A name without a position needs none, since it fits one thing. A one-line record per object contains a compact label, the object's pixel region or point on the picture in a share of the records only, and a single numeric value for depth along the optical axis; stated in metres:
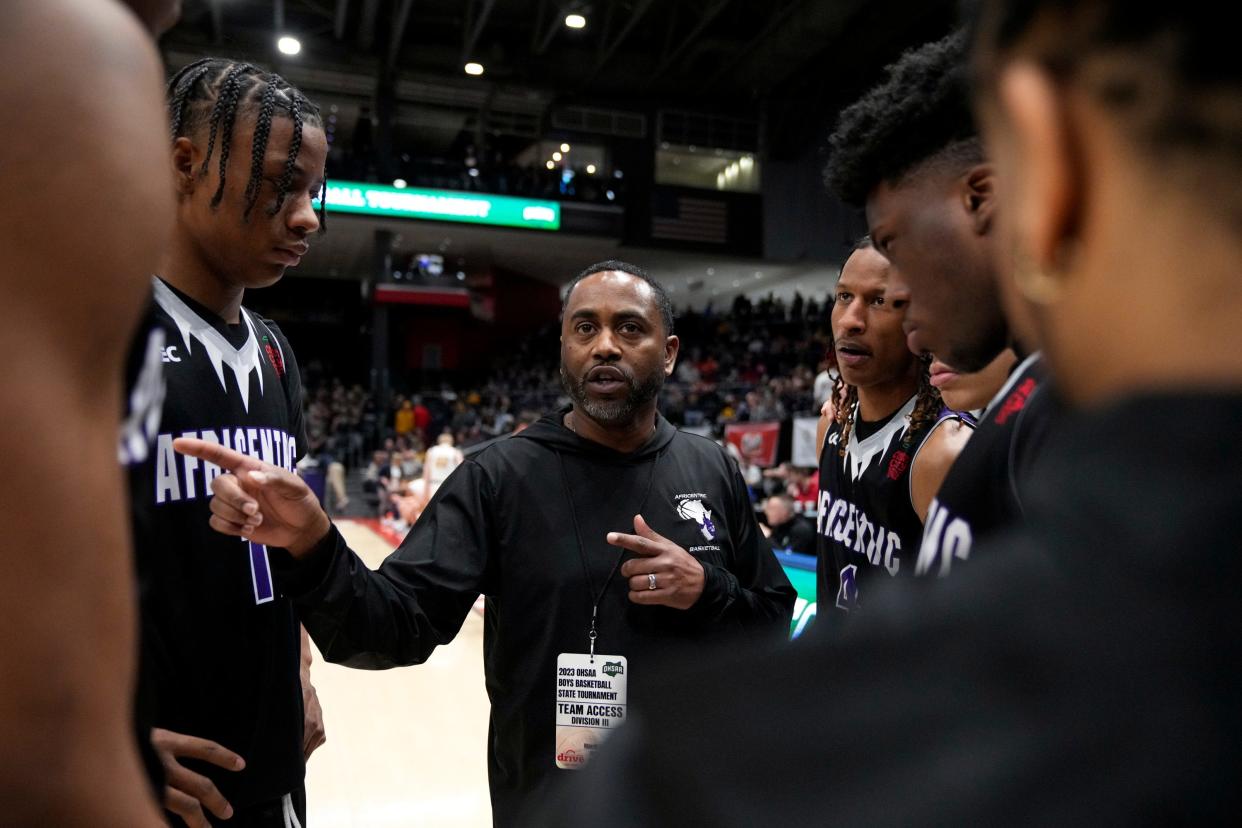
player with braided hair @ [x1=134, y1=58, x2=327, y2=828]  1.60
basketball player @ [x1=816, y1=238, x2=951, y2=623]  2.16
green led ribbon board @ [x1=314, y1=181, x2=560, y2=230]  18.16
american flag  21.70
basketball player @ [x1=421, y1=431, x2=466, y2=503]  11.35
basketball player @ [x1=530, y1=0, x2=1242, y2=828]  0.42
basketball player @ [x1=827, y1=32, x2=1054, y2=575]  0.95
